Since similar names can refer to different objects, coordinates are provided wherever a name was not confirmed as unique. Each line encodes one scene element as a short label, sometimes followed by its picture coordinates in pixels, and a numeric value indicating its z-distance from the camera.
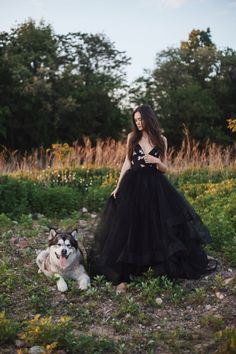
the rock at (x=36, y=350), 3.87
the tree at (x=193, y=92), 32.53
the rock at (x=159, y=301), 5.26
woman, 5.69
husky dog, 5.57
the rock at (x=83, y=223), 8.39
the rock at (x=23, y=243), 7.05
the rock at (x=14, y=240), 7.17
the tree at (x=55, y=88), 29.38
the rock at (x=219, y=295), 5.31
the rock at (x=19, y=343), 4.12
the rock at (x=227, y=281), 5.61
